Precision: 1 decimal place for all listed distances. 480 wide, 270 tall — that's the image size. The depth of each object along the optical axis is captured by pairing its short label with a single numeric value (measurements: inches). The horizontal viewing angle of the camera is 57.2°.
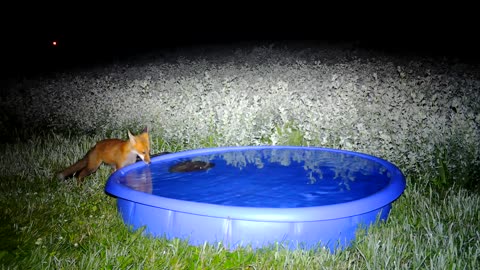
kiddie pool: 145.3
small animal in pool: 220.2
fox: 213.0
